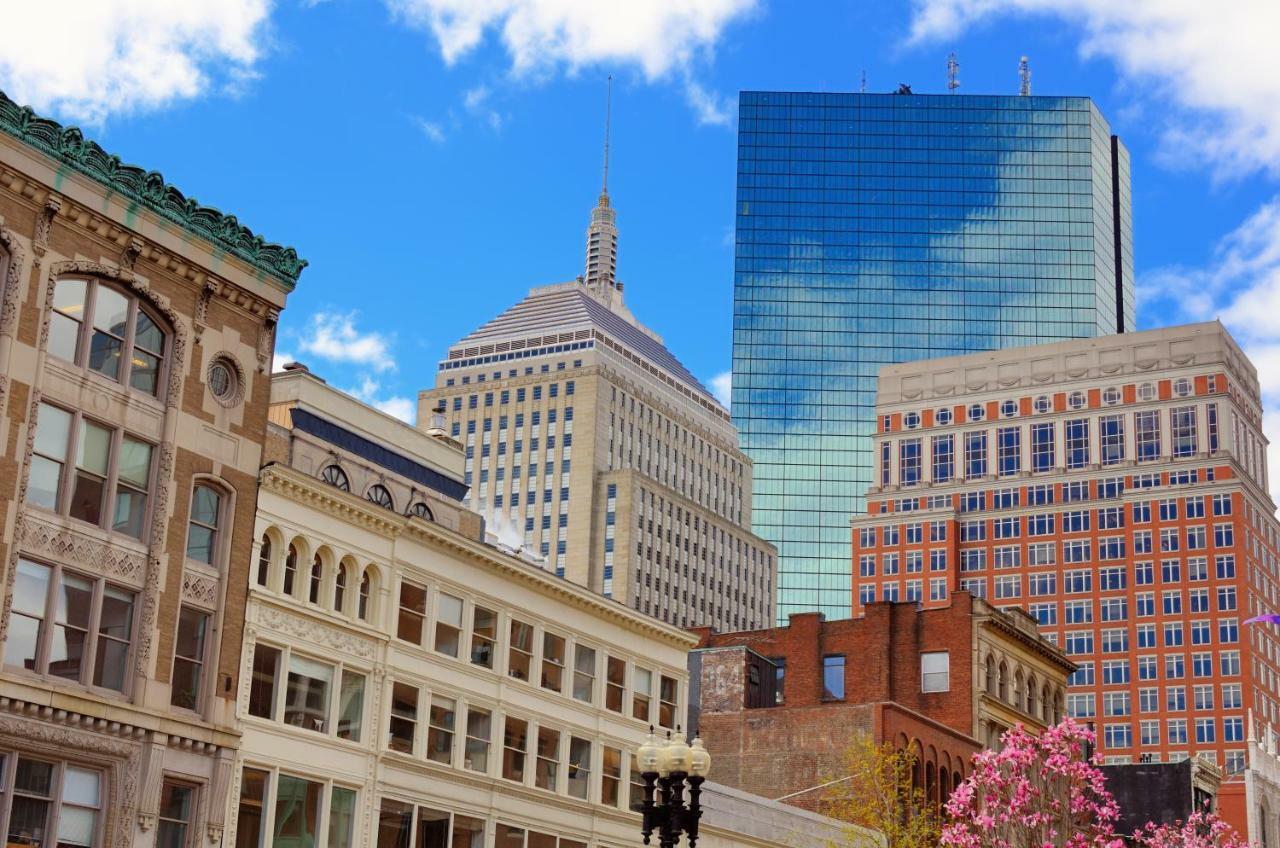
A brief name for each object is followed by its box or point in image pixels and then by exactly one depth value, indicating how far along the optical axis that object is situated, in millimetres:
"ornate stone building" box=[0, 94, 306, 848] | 41406
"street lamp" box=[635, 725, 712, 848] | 37125
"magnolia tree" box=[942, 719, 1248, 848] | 60984
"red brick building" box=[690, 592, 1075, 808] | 79125
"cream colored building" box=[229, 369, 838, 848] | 48500
